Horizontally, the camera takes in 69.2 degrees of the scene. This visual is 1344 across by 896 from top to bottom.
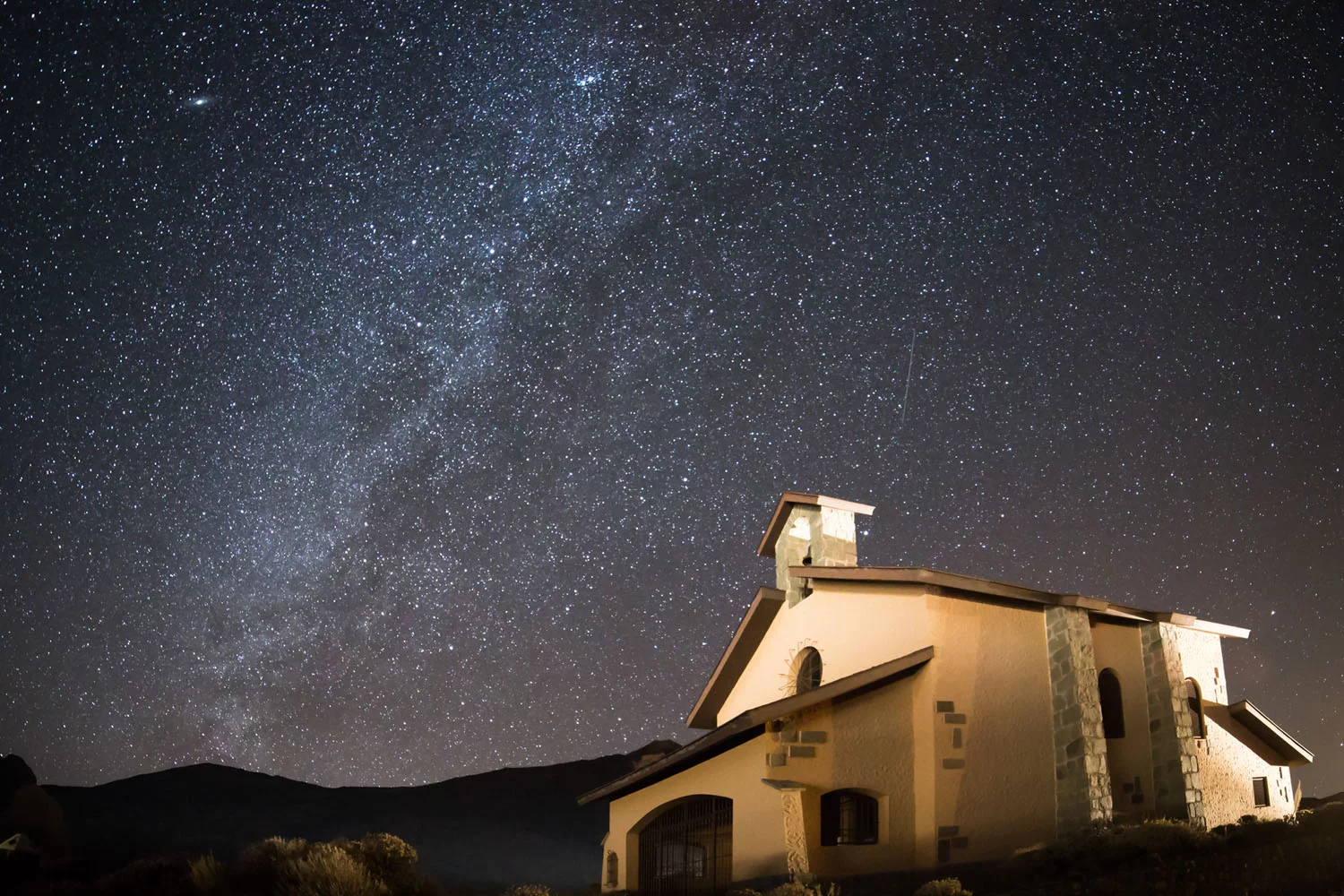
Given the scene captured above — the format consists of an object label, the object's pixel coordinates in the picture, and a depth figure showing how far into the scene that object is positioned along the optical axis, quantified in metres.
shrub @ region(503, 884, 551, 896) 16.61
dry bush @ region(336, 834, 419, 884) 17.94
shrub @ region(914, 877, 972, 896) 12.21
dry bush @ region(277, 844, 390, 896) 15.83
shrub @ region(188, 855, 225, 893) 18.27
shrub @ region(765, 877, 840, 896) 13.22
